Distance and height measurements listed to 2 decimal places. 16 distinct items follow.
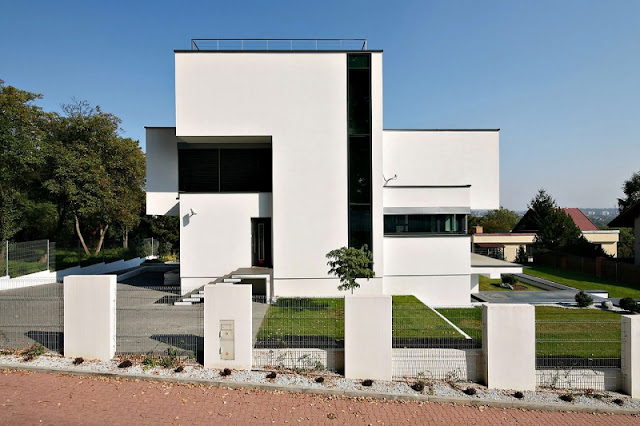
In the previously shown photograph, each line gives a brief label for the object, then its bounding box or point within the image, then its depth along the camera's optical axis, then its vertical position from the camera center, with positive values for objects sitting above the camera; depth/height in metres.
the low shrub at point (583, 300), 16.48 -3.83
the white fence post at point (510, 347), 7.65 -2.80
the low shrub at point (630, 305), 15.16 -3.77
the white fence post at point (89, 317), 8.46 -2.39
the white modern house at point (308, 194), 15.52 +1.01
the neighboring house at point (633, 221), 26.02 -0.31
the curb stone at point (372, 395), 7.11 -3.62
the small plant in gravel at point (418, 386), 7.43 -3.54
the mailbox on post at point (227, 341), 8.12 -2.82
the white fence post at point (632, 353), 7.53 -2.89
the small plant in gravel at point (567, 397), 7.21 -3.66
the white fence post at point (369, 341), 7.85 -2.73
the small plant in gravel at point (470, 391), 7.36 -3.60
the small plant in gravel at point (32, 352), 8.31 -3.23
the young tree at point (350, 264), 13.36 -1.80
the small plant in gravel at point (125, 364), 8.00 -3.30
